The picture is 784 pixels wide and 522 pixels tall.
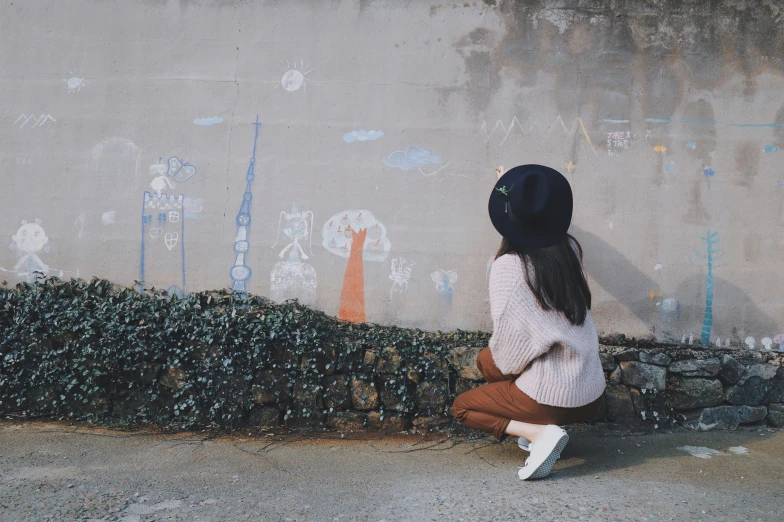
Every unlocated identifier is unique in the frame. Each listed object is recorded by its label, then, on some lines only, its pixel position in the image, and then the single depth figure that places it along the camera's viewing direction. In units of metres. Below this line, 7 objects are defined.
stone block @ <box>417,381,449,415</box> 4.11
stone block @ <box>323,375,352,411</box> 4.12
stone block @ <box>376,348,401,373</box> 4.14
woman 3.22
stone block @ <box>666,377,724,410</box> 4.24
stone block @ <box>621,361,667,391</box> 4.21
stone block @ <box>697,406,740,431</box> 4.24
